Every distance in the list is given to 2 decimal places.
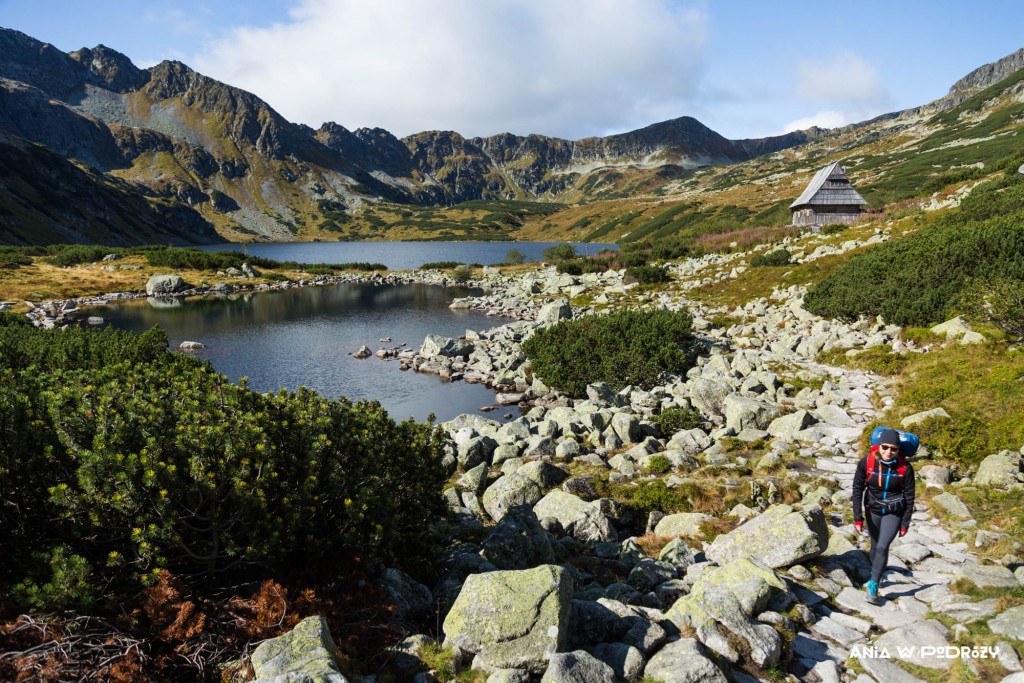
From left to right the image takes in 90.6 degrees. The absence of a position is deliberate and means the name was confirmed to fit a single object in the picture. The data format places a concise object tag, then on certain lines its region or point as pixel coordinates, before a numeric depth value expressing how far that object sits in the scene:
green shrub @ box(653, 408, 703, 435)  18.18
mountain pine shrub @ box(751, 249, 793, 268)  43.50
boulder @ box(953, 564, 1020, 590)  7.93
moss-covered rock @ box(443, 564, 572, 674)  5.97
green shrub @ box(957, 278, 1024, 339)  16.36
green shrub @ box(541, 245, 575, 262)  92.19
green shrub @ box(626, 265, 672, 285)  53.41
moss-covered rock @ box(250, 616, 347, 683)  4.81
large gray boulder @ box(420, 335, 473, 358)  37.81
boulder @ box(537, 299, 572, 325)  42.62
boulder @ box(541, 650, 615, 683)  5.34
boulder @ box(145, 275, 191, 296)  74.31
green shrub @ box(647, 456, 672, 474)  14.60
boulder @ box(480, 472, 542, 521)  12.54
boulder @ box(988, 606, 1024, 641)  6.58
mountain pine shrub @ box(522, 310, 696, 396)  25.97
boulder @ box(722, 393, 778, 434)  16.94
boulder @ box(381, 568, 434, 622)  7.06
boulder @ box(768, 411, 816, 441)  15.84
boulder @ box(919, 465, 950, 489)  11.63
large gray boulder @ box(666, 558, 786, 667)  6.65
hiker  8.31
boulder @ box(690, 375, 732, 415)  19.52
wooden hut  55.81
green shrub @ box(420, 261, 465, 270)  105.14
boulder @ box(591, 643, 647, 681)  5.96
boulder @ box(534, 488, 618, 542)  11.50
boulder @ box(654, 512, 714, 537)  11.26
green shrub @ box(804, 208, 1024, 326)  21.33
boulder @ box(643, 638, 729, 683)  5.68
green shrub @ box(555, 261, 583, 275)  72.38
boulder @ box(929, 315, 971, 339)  18.71
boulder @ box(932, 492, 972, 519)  10.35
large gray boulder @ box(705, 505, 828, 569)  8.95
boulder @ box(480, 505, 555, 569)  8.88
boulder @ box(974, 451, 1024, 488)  10.97
